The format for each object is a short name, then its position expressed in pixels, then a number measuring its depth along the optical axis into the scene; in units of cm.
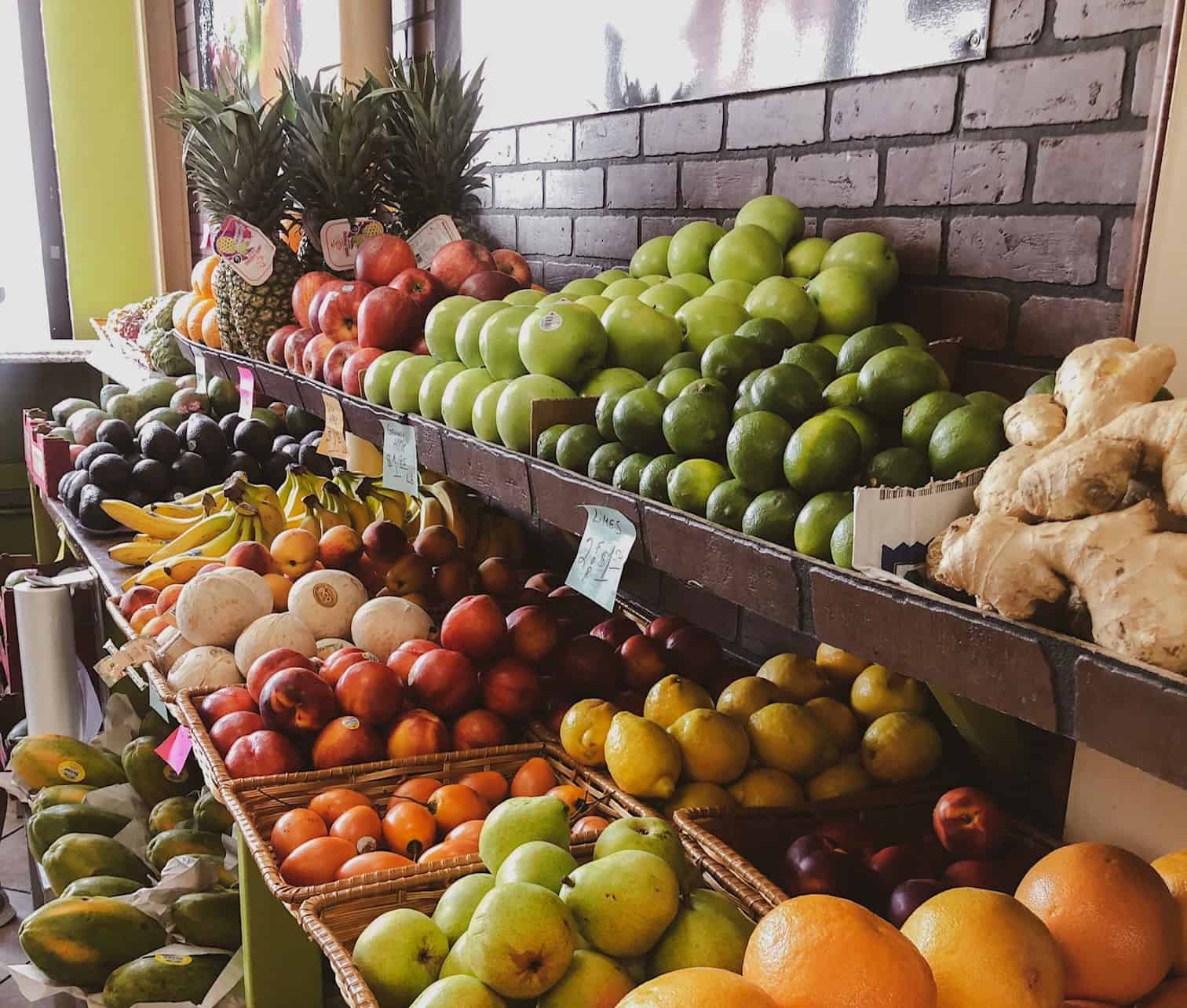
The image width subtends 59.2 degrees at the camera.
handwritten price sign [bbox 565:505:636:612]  124
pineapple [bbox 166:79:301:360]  282
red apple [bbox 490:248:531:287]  250
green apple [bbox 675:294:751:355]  162
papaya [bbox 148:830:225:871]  216
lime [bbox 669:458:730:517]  118
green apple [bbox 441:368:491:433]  175
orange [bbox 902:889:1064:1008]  87
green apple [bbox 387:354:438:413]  194
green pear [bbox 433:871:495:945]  118
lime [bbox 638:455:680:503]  123
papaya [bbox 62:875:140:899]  201
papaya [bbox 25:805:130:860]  227
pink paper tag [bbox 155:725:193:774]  193
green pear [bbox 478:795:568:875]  124
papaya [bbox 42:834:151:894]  211
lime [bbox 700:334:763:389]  134
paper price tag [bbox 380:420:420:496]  181
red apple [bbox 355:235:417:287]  253
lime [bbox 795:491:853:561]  103
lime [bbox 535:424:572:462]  144
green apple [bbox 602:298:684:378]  162
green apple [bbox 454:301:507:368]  187
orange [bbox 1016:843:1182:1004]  95
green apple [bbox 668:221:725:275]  184
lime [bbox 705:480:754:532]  113
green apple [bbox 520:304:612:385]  161
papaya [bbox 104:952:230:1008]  179
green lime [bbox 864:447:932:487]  105
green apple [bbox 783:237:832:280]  168
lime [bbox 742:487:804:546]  108
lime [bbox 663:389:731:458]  124
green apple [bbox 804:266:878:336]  155
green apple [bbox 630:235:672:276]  196
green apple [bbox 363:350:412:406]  202
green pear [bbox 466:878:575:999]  100
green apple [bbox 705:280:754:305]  166
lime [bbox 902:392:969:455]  107
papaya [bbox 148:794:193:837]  229
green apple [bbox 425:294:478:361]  200
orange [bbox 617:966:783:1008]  80
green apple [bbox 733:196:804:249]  175
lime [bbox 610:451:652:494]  127
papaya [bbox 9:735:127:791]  249
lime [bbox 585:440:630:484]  132
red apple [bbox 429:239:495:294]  240
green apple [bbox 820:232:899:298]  158
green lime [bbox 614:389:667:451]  132
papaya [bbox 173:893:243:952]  194
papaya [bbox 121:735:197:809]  243
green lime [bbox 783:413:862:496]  108
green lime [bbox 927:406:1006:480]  100
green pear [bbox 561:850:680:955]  106
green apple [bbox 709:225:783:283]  170
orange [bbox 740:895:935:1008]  82
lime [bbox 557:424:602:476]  139
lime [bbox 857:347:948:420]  114
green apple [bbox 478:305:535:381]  175
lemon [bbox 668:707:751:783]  150
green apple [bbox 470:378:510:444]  164
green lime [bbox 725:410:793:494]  113
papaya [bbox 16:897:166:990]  184
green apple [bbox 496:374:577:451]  155
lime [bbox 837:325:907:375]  127
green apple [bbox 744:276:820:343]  155
